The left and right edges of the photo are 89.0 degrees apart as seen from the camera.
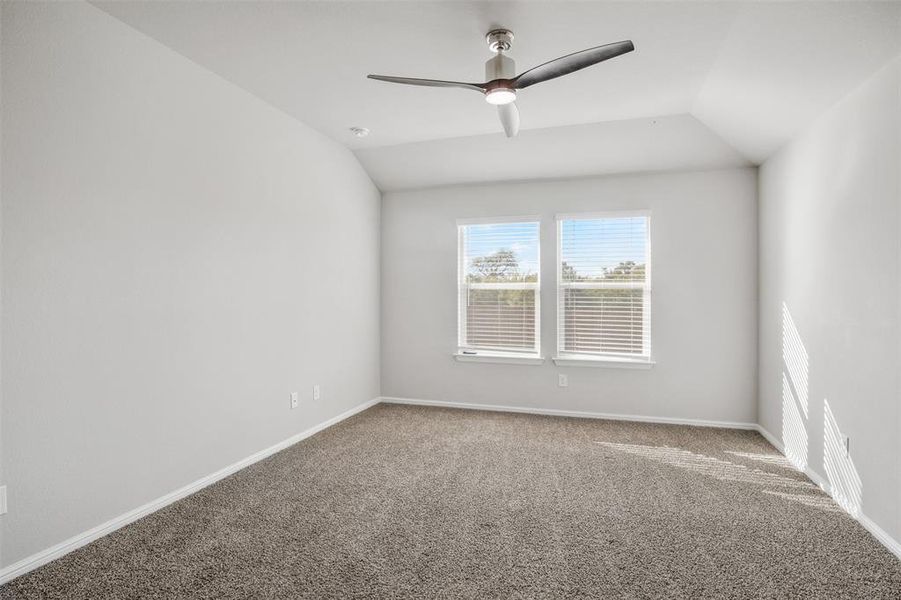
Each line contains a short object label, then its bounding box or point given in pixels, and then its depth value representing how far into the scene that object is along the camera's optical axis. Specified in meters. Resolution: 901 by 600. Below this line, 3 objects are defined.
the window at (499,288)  4.80
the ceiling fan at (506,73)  2.08
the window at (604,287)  4.48
